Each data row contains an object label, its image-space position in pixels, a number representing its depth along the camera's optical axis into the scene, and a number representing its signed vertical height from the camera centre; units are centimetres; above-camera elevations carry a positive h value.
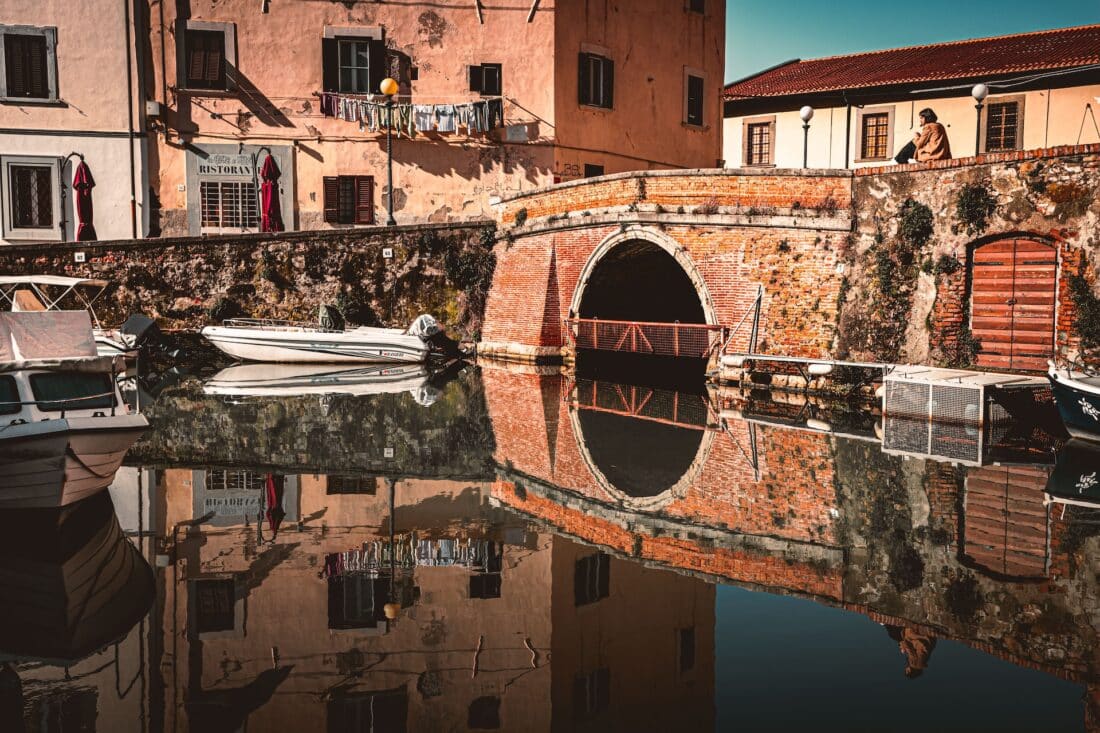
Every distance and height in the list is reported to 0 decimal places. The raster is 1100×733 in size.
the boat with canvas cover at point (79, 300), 2263 -26
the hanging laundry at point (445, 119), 2808 +479
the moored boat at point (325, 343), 2522 -132
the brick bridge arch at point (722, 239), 1939 +111
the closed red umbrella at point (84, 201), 2734 +241
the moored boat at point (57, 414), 955 -129
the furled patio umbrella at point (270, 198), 2773 +253
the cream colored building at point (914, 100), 2850 +592
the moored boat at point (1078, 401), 1323 -143
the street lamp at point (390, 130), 2570 +434
